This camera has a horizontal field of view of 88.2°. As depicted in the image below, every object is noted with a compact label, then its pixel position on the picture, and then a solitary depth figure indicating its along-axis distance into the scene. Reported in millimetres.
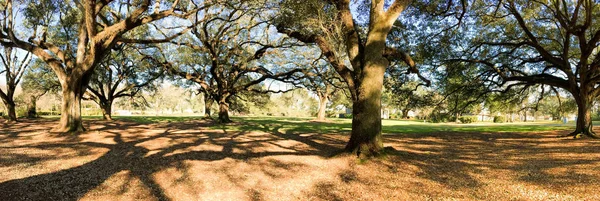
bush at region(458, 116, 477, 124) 36897
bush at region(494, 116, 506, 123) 40709
